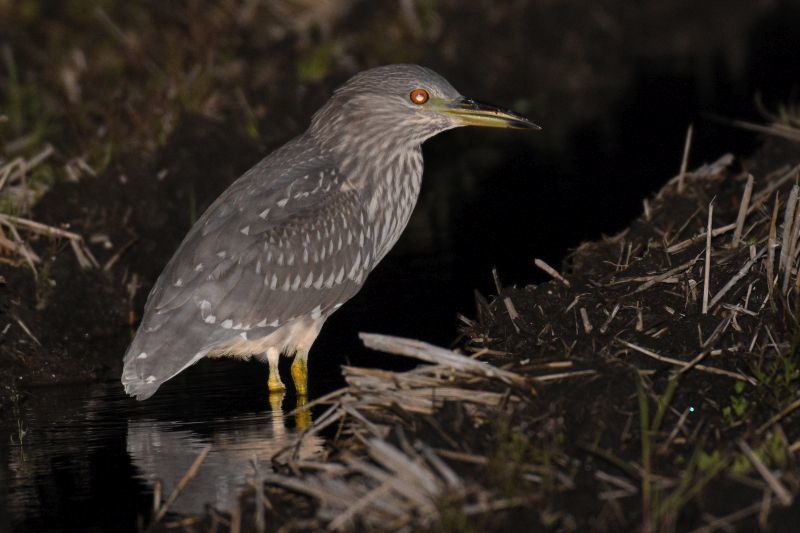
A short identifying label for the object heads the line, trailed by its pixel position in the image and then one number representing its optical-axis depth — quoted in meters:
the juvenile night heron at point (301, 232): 15.48
